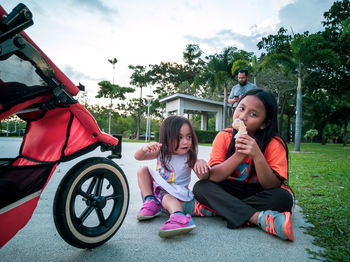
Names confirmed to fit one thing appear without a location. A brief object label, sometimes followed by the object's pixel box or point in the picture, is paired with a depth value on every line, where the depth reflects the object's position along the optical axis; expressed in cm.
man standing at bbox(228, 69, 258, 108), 511
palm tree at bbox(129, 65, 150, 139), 3478
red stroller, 111
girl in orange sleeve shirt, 177
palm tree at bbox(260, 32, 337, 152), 1234
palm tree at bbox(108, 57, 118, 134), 3772
